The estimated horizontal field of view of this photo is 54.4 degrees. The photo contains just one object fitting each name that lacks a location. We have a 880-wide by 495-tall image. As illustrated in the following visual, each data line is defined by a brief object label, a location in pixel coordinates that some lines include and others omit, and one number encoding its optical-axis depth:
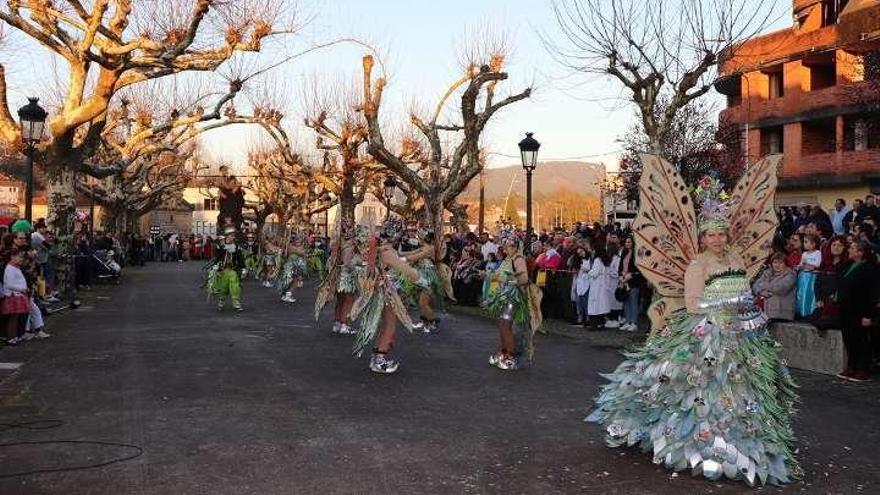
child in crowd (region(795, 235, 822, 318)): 11.68
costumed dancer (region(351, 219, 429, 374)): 10.38
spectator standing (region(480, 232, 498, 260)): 20.98
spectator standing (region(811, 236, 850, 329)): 10.62
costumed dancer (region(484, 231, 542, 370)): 10.67
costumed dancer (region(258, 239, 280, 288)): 27.55
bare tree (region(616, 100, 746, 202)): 29.62
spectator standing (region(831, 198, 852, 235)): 16.85
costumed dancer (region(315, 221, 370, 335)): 13.93
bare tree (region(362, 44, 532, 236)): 25.22
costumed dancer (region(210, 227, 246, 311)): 18.44
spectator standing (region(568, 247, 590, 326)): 16.11
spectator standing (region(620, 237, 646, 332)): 14.74
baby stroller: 28.81
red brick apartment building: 33.22
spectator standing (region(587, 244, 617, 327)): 15.56
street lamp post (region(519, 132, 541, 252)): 19.41
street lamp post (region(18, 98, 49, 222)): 17.42
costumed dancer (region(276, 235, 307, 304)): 21.30
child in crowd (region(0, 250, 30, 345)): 12.43
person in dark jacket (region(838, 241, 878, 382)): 9.97
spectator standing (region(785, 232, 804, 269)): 12.77
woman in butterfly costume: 5.81
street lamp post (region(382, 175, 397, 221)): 32.68
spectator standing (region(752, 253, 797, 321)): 11.48
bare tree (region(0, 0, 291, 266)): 17.67
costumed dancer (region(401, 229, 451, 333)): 15.18
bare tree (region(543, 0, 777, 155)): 16.27
